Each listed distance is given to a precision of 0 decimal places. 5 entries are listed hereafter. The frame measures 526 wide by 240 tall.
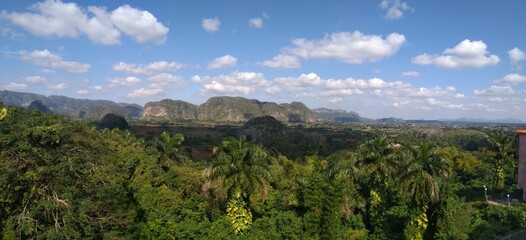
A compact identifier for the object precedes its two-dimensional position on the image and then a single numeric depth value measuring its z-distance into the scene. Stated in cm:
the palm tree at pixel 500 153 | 3819
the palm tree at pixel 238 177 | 2069
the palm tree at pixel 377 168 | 2645
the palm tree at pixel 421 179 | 2205
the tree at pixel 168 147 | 3500
